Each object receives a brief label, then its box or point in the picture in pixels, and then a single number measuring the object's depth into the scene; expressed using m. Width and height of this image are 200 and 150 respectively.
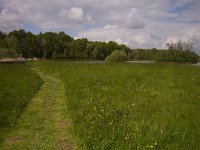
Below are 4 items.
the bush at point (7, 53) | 36.26
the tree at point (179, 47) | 44.34
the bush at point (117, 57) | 32.78
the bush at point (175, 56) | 41.31
